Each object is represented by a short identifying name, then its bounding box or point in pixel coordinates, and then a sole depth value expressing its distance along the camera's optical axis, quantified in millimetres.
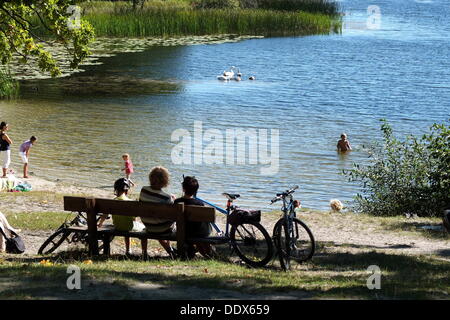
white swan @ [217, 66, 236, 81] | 42812
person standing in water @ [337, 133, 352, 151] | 26025
